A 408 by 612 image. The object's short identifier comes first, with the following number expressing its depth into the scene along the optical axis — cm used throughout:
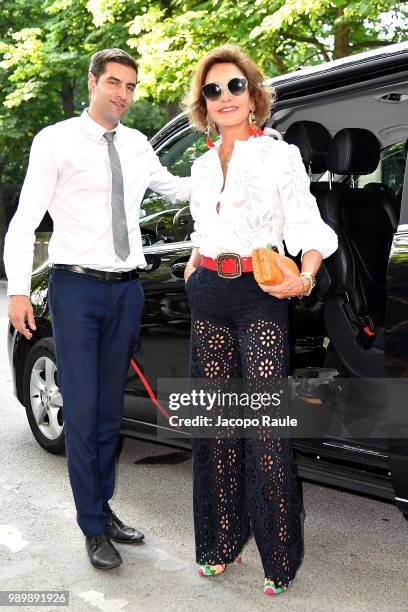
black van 393
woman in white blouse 339
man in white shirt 379
